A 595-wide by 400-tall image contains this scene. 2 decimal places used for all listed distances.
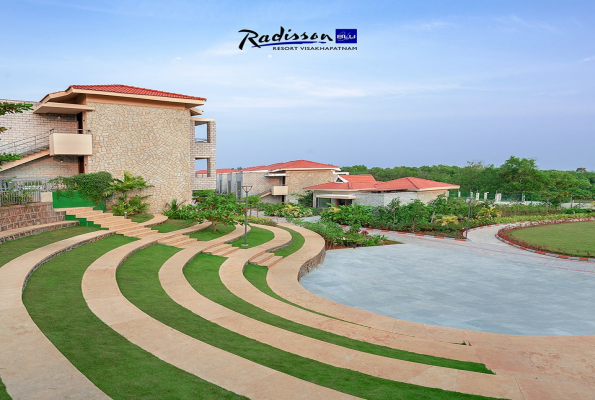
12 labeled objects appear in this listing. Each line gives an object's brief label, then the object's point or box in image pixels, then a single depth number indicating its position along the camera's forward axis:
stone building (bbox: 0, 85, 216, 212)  20.27
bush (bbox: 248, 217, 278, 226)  25.05
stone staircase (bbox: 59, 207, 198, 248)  16.31
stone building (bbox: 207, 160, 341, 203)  43.06
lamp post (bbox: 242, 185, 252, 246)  16.55
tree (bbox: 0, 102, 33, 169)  9.88
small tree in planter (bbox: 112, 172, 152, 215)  19.56
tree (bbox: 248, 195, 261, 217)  32.60
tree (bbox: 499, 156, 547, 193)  51.75
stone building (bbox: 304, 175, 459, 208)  31.28
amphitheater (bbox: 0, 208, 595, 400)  4.81
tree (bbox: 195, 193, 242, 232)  17.73
